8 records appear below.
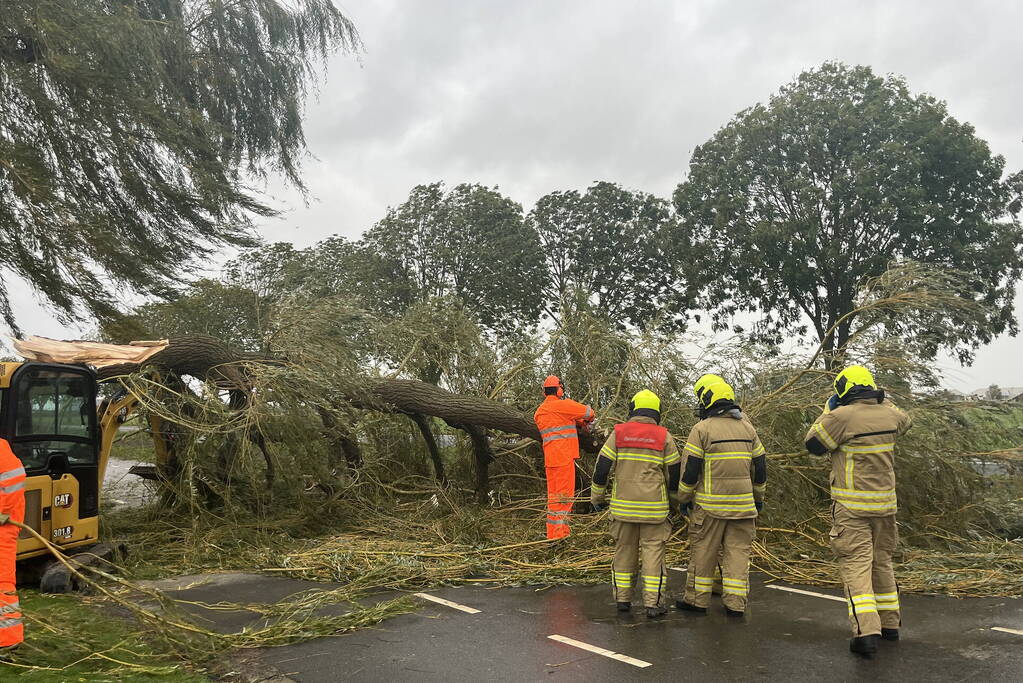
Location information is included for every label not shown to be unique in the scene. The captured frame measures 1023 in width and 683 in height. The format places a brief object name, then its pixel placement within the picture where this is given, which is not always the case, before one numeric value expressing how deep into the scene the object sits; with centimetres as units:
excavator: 662
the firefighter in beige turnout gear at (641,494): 575
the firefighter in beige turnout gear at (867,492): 499
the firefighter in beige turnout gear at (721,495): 562
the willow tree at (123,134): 950
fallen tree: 848
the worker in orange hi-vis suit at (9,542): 464
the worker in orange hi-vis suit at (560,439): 812
